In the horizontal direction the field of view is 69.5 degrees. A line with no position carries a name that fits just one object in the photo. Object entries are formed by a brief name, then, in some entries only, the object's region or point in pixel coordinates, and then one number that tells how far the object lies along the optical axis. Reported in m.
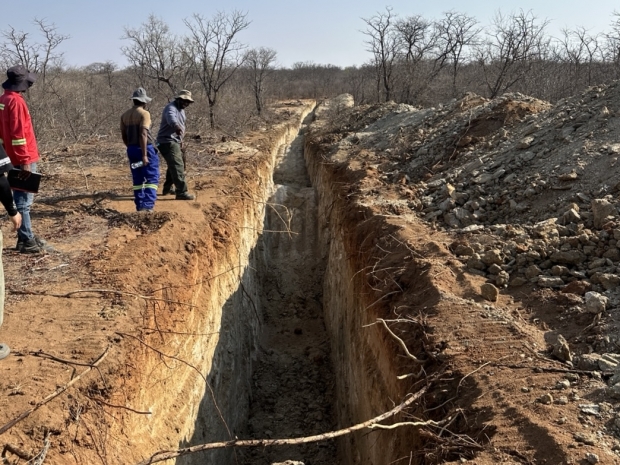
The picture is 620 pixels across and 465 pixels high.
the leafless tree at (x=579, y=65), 21.05
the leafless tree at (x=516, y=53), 18.28
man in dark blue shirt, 7.20
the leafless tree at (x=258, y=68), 27.85
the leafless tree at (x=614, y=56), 18.47
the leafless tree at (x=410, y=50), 23.20
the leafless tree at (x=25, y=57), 17.08
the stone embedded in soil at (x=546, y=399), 2.85
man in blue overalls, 6.50
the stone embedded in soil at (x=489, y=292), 4.14
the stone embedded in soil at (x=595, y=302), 3.57
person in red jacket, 4.83
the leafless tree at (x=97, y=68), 40.13
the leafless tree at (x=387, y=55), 23.19
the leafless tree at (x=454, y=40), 24.03
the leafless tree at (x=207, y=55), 18.94
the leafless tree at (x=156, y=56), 19.83
